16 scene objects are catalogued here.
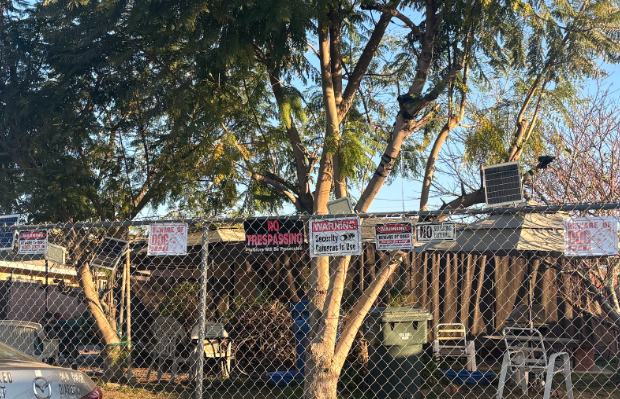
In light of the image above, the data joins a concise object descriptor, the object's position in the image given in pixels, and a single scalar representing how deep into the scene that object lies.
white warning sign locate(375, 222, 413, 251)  4.52
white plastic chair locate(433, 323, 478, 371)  8.56
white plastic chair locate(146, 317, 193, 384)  8.43
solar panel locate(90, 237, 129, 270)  6.79
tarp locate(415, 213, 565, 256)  8.27
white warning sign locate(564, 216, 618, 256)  4.00
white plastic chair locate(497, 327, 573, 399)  6.49
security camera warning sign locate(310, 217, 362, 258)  4.45
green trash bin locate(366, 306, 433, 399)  7.08
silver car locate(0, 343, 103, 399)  3.21
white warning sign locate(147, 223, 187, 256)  4.71
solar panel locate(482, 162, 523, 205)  6.74
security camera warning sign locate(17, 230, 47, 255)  5.22
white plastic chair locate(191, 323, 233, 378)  8.57
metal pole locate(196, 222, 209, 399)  4.62
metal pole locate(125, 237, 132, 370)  9.02
